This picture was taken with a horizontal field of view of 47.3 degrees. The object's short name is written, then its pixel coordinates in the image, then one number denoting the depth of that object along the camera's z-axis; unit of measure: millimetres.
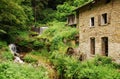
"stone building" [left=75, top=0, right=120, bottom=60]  11153
